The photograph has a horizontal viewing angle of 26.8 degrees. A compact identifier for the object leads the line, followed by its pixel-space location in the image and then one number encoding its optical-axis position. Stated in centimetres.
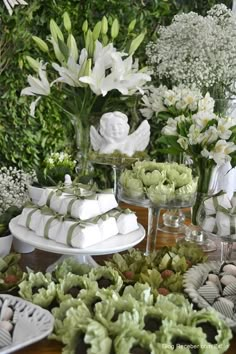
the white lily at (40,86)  142
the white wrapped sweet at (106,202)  101
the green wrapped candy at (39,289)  78
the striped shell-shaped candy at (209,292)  83
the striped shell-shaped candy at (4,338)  69
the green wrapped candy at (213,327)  68
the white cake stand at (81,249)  92
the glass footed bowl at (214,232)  102
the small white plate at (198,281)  76
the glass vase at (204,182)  123
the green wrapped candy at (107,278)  83
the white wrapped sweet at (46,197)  104
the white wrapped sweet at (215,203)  106
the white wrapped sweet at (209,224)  104
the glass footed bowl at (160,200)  109
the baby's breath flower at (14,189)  132
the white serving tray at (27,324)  67
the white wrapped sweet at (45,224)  98
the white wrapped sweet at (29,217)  101
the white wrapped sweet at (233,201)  107
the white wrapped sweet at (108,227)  98
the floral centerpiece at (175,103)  129
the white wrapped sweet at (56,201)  101
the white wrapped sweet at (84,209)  96
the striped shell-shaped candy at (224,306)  79
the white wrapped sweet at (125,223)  103
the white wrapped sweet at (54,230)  96
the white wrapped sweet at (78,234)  92
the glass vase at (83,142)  146
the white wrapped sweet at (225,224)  101
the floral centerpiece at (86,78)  138
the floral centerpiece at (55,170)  129
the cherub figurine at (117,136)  142
